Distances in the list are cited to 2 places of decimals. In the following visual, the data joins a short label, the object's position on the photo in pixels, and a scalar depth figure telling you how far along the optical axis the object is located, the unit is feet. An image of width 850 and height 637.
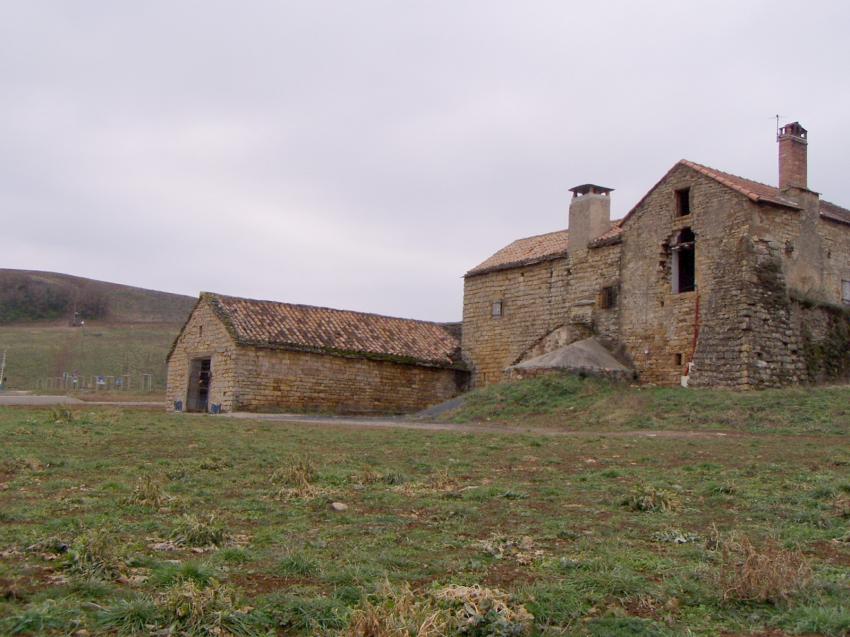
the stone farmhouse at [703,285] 67.87
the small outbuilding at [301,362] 82.79
